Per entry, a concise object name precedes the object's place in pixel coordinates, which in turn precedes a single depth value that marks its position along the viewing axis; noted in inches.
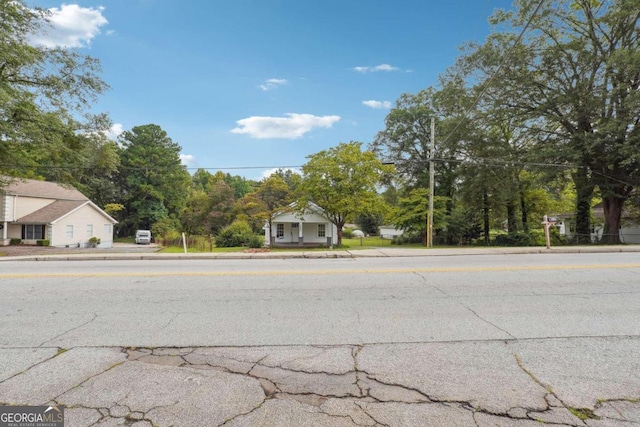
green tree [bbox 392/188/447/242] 991.6
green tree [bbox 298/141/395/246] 891.4
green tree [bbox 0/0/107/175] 644.1
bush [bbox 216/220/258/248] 1110.4
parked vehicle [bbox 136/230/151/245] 1583.4
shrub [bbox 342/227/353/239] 2023.9
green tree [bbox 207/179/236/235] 1617.9
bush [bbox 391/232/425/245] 1282.6
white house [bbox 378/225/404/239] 1907.5
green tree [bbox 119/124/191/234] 1898.4
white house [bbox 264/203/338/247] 1175.0
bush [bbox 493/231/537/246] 937.1
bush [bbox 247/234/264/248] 1073.2
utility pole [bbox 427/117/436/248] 752.3
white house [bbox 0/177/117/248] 1213.7
